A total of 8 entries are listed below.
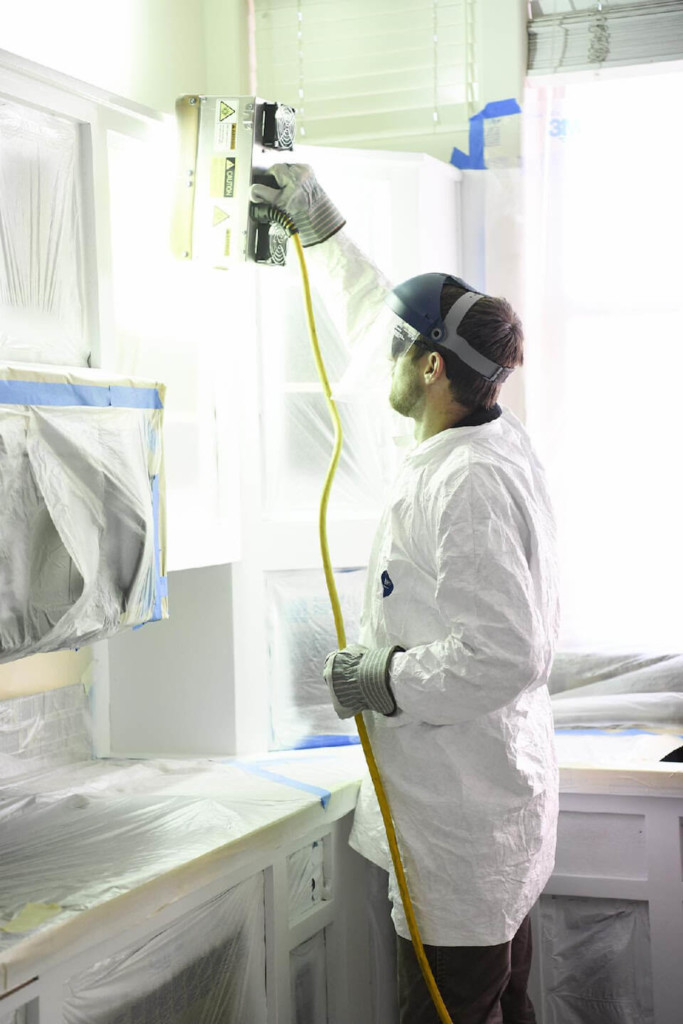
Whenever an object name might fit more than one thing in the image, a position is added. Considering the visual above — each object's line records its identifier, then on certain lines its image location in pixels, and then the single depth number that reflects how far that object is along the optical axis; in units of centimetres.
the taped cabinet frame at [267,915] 141
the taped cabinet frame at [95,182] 176
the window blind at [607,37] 264
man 169
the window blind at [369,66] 271
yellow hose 176
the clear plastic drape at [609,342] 270
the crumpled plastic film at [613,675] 265
